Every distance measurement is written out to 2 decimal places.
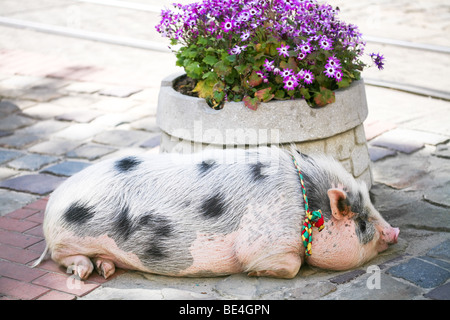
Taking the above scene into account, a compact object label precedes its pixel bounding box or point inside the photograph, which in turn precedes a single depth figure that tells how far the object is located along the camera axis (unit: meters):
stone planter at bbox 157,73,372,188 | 3.61
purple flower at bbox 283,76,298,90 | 3.50
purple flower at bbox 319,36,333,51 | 3.54
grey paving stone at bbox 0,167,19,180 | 4.80
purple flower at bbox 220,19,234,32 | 3.54
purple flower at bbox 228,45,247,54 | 3.50
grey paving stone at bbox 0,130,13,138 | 5.69
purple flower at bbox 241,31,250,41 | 3.50
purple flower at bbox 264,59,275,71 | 3.52
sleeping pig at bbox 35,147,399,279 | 3.12
